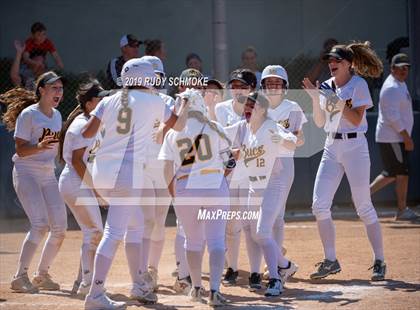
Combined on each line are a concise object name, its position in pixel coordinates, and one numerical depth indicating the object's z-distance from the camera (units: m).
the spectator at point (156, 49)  23.80
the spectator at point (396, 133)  24.98
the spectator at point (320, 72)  28.30
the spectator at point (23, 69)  26.94
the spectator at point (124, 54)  23.92
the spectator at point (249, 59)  25.81
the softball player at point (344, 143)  16.77
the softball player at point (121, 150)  14.24
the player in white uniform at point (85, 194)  16.00
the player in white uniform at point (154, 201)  15.95
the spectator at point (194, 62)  24.42
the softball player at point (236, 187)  17.16
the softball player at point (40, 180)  16.66
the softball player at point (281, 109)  16.77
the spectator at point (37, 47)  27.50
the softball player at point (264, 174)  15.69
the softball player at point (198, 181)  14.55
